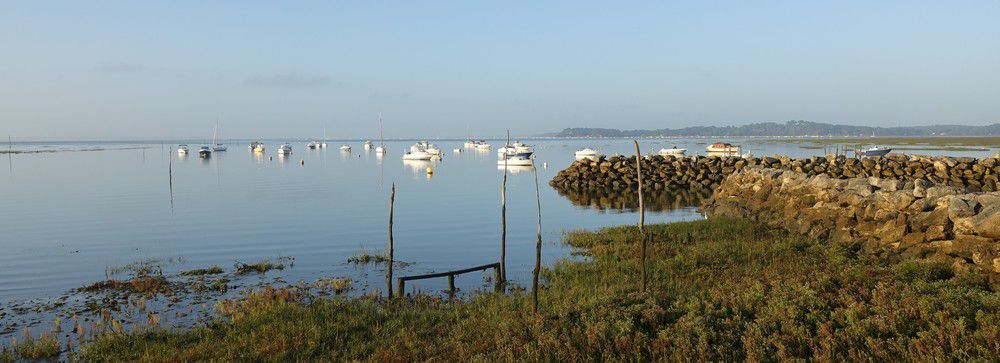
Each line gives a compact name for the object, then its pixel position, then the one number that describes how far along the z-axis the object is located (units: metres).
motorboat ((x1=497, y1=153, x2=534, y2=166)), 93.56
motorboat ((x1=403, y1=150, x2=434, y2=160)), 121.81
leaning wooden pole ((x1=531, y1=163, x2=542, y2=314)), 13.58
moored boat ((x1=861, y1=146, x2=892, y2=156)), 98.06
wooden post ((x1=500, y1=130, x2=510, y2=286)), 19.16
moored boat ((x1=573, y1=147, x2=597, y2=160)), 122.00
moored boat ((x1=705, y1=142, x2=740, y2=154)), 131.12
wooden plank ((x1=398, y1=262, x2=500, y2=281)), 17.12
